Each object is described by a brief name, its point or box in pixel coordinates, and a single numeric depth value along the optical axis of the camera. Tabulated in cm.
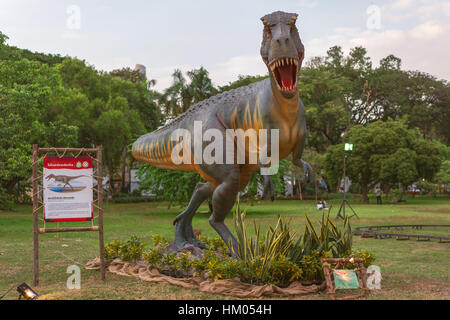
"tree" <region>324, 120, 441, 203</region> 2591
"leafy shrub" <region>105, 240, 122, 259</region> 690
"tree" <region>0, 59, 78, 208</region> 1211
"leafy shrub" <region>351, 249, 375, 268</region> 569
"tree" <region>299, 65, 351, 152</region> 3294
